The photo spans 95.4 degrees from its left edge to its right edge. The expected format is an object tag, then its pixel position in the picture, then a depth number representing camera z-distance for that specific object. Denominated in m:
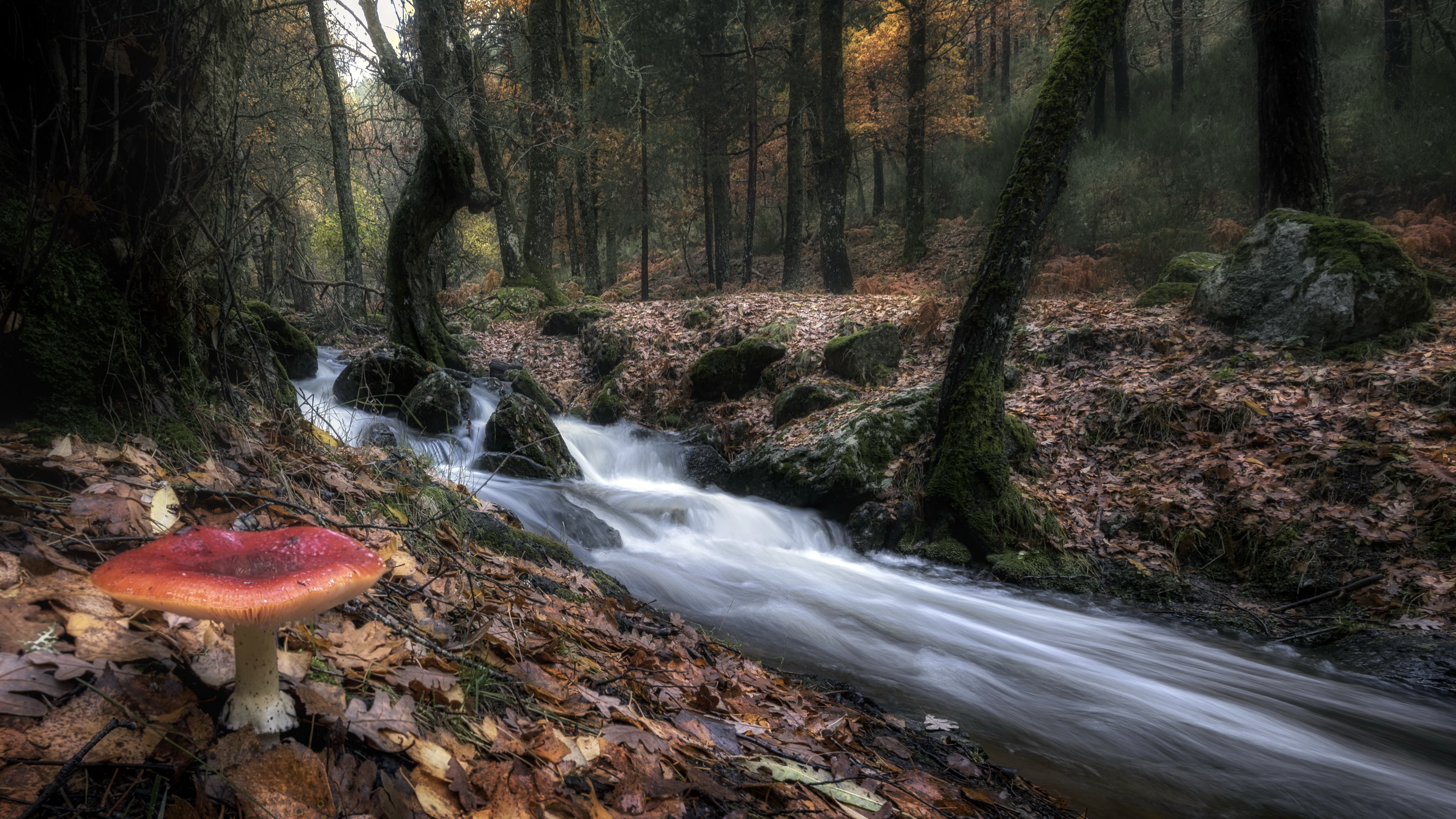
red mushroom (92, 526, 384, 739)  1.15
